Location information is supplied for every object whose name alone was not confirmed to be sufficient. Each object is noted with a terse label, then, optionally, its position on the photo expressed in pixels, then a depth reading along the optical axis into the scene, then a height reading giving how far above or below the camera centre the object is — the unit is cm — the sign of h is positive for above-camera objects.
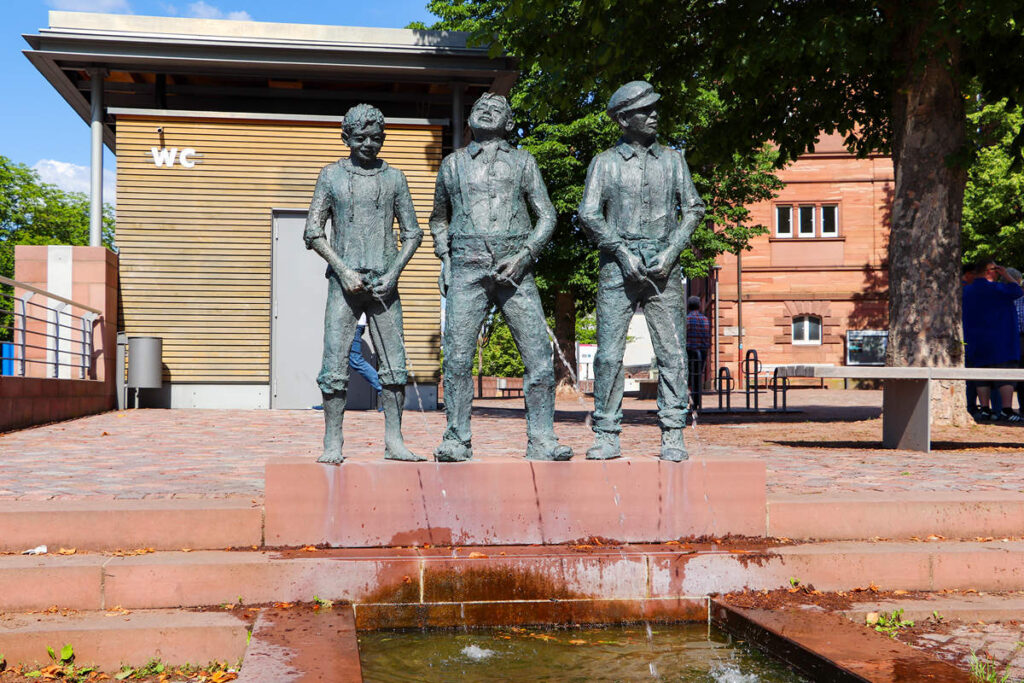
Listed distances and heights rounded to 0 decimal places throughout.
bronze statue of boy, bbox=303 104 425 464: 611 +70
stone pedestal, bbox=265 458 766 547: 571 -79
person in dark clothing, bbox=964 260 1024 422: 1382 +65
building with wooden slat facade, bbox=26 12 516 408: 1745 +298
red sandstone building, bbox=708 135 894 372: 3912 +410
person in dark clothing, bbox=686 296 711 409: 1700 +40
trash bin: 1688 +3
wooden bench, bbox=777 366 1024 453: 955 -24
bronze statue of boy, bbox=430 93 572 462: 610 +65
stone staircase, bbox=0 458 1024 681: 498 -109
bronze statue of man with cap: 623 +78
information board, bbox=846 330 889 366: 3844 +89
